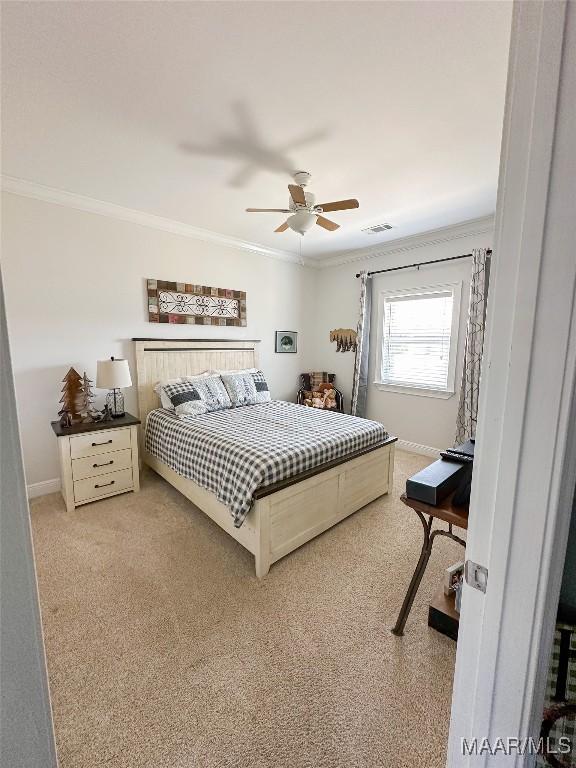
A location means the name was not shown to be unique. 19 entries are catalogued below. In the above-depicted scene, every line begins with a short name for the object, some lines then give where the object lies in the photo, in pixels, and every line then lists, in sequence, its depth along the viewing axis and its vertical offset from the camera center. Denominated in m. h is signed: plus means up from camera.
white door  0.49 -0.09
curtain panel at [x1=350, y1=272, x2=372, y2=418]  4.30 -0.17
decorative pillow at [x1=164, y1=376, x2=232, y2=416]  3.08 -0.57
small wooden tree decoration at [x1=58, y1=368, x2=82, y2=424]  2.81 -0.51
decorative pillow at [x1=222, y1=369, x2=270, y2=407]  3.54 -0.56
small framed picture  4.68 -0.02
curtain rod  3.46 +0.90
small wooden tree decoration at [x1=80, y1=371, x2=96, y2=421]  2.87 -0.57
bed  2.00 -0.89
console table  1.21 -0.82
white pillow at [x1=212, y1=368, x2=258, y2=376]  3.69 -0.39
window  3.71 +0.02
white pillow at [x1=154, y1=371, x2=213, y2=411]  3.19 -0.49
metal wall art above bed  3.42 +0.40
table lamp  2.81 -0.32
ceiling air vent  3.47 +1.23
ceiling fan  2.23 +0.95
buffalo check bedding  2.02 -0.76
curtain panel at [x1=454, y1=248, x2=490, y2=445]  3.25 -0.03
